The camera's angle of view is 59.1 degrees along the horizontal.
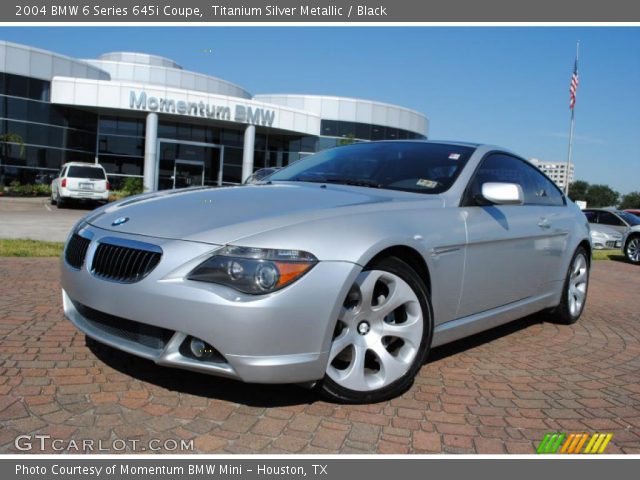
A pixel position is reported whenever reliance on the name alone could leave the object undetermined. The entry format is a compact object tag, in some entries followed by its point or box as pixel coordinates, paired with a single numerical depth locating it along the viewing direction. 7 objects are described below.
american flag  26.66
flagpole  29.14
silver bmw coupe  2.57
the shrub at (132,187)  27.16
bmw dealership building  28.17
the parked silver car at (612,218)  19.05
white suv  21.20
